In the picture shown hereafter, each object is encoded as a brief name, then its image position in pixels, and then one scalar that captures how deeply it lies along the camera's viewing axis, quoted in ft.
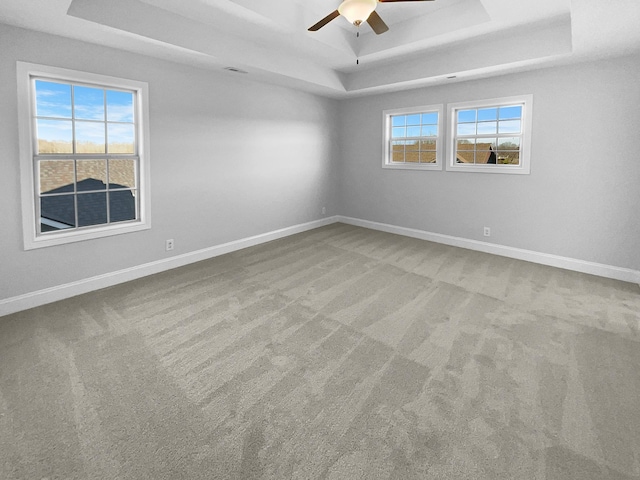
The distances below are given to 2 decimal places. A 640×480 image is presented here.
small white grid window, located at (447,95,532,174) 15.67
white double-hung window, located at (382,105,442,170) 18.70
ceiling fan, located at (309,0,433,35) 9.09
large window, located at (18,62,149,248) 10.63
